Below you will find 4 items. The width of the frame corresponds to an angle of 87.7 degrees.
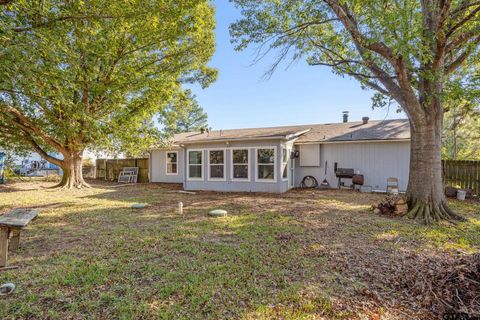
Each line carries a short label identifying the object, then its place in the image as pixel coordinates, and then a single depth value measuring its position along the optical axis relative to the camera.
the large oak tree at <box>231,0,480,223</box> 5.70
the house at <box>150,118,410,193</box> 11.26
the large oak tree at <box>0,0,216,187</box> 6.09
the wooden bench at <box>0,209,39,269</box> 3.49
